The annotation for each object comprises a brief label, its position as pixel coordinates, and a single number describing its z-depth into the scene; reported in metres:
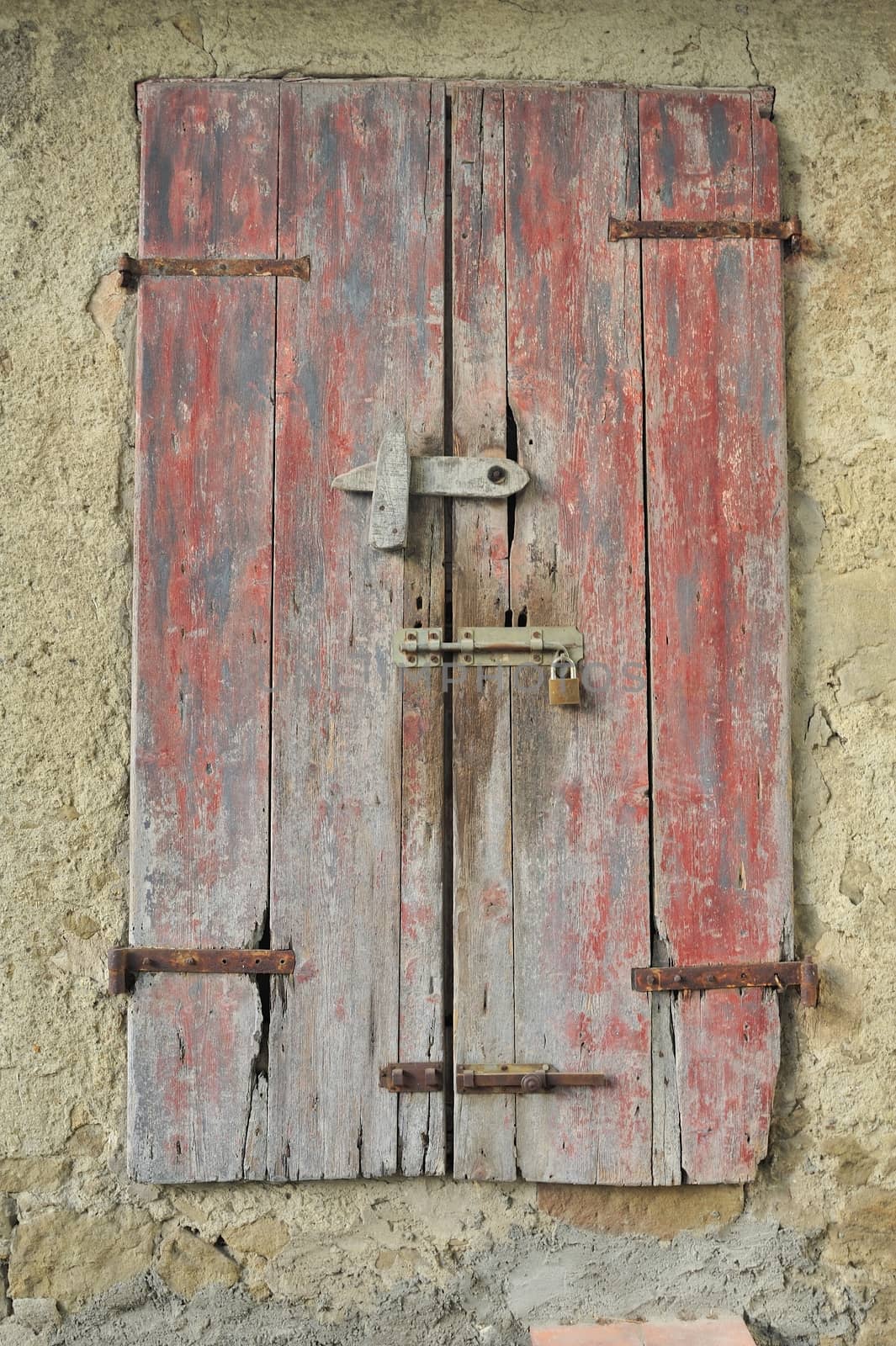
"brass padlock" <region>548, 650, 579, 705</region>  1.92
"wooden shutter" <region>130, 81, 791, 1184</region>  1.94
